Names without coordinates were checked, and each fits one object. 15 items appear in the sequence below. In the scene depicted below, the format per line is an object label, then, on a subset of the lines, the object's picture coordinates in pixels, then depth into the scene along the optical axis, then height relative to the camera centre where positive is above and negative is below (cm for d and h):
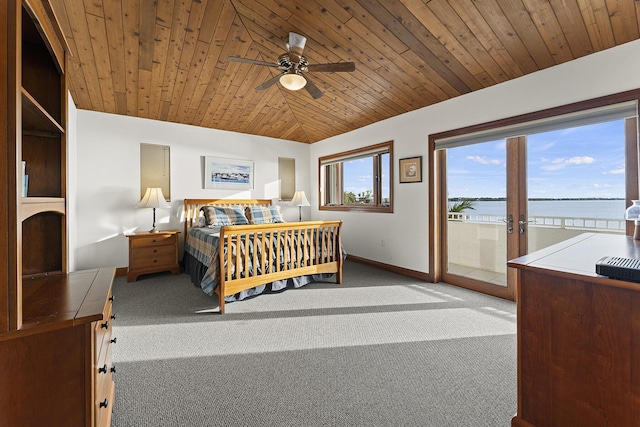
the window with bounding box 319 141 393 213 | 476 +64
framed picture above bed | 500 +74
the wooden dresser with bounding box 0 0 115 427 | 86 -35
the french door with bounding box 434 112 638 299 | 262 +20
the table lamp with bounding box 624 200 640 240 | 187 -3
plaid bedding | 302 -50
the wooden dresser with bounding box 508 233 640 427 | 102 -53
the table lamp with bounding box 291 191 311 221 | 519 +24
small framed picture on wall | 408 +65
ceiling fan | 278 +150
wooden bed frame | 300 -49
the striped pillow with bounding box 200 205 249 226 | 454 -3
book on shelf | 139 +17
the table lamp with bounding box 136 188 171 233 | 405 +20
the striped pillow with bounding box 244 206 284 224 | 486 -3
